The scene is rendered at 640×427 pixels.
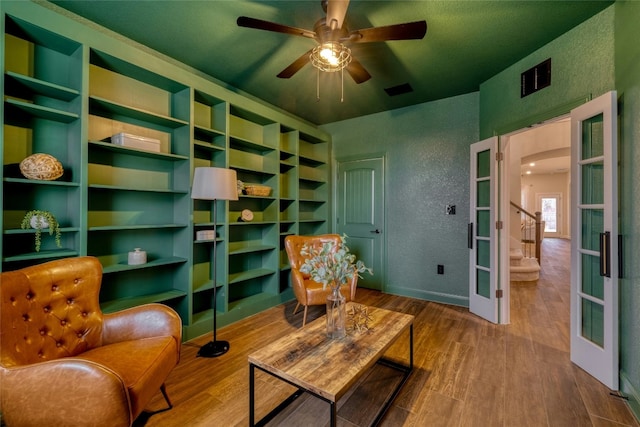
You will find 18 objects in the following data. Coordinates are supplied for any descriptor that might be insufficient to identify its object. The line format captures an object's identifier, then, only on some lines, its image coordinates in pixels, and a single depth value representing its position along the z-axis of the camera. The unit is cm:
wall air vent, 238
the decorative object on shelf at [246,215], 325
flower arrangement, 162
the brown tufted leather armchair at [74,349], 108
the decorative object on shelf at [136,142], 214
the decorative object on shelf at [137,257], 223
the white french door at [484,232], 288
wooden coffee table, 118
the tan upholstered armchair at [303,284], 273
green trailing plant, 173
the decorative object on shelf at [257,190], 318
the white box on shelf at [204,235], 266
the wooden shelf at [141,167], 185
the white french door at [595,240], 180
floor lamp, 221
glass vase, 165
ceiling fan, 159
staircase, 462
